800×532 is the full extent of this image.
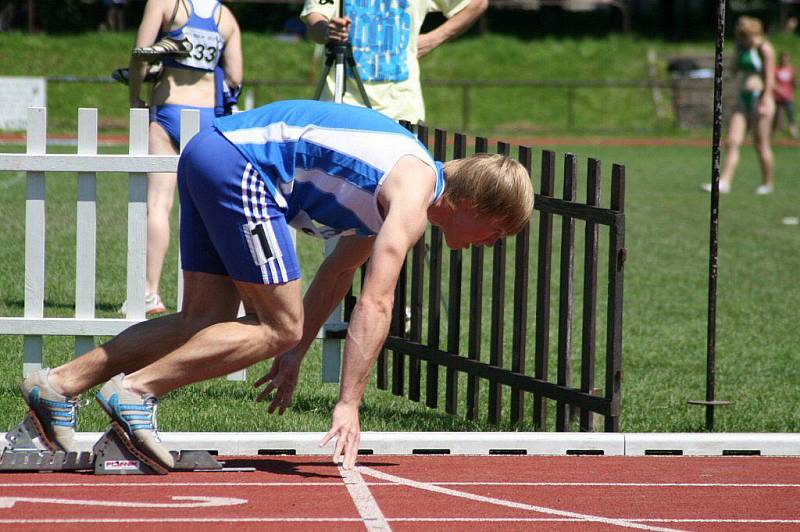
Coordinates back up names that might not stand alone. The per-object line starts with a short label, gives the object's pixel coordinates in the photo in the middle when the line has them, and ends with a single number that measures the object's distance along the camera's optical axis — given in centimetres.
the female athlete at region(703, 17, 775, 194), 3253
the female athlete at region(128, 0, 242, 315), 1460
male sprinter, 831
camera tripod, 1313
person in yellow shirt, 1385
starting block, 902
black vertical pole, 1097
